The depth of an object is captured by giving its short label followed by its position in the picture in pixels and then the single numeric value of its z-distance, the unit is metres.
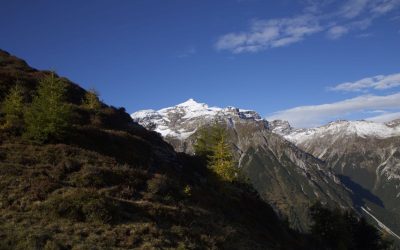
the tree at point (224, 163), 56.72
